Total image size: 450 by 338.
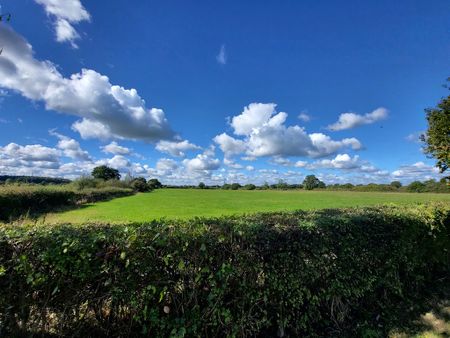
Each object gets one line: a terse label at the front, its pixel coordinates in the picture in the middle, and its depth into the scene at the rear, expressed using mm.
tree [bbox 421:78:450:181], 10344
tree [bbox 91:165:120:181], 85412
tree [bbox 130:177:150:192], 81694
